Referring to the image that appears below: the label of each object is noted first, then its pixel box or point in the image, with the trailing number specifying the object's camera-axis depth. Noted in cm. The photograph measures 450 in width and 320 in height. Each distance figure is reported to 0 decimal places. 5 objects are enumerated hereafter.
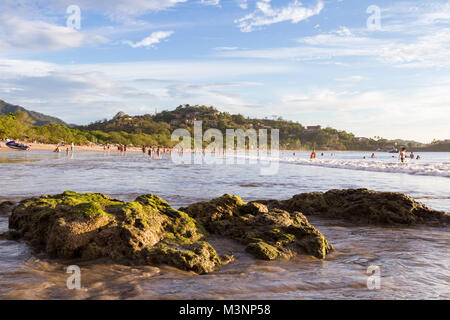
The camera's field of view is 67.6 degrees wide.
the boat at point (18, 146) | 5915
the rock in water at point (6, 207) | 743
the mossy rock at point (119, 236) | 422
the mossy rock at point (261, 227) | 481
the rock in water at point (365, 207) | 720
